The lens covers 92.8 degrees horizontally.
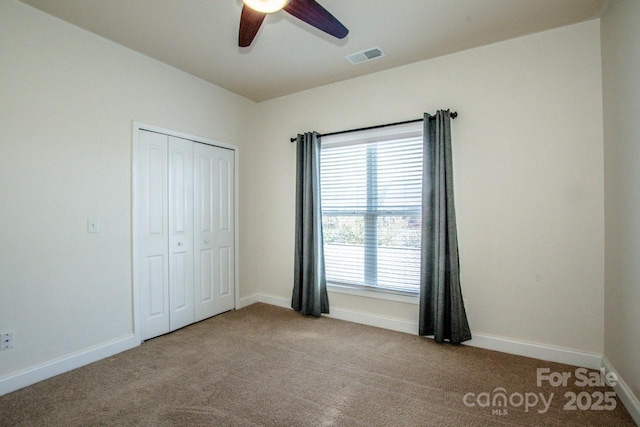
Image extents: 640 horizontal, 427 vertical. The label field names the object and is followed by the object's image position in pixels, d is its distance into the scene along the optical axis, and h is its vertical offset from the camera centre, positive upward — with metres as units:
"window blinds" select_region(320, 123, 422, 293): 3.16 +0.10
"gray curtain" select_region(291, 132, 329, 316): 3.59 -0.25
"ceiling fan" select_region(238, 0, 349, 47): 1.68 +1.19
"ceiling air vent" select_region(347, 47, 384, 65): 2.89 +1.56
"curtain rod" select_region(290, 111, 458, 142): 2.87 +0.96
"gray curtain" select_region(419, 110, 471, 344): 2.79 -0.24
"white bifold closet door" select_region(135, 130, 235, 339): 3.01 -0.15
